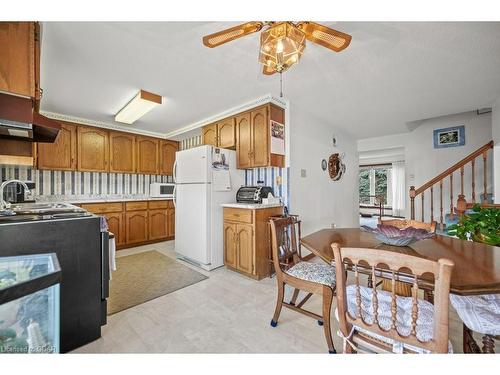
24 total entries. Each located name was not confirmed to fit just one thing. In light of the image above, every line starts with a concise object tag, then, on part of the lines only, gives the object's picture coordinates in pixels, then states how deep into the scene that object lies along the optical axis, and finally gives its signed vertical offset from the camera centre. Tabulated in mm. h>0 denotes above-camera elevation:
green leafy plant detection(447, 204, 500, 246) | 1745 -354
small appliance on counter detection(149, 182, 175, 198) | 4625 -46
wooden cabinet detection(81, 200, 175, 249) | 3846 -607
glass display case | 910 -542
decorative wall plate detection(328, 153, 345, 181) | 4293 +398
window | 8703 +104
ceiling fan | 1307 +908
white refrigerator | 3016 -162
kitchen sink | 1830 -199
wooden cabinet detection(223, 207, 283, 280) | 2691 -672
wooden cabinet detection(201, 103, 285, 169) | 2994 +762
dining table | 879 -384
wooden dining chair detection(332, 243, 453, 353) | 815 -608
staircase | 3215 -71
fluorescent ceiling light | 2785 +1112
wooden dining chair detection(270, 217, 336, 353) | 1479 -651
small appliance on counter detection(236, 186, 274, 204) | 3025 -84
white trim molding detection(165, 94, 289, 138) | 2967 +1178
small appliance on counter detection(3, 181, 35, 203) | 2896 -72
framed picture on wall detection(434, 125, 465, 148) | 4121 +946
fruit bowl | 1350 -301
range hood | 1289 +459
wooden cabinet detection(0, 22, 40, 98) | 1232 +753
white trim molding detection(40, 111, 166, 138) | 3565 +1162
